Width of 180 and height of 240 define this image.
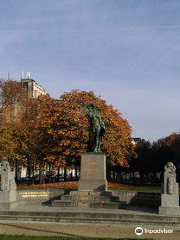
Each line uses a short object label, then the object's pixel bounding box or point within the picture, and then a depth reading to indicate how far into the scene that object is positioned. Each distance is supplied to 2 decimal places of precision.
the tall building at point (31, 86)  90.03
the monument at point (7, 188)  18.62
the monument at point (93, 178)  20.33
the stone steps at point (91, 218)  15.14
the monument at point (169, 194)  16.91
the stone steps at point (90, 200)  19.89
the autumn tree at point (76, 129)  38.59
